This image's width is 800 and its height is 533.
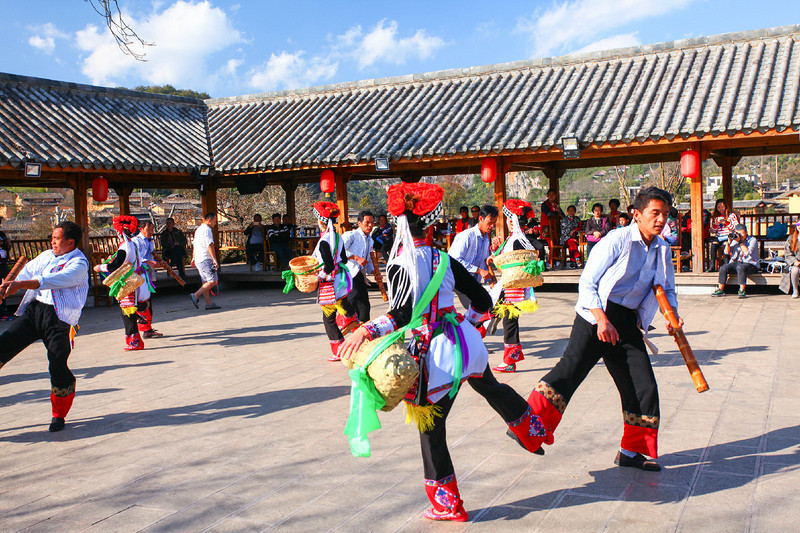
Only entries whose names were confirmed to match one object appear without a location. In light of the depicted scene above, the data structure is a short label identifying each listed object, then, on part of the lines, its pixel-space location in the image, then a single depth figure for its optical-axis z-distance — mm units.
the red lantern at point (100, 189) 13797
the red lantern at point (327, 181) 14547
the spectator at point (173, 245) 16312
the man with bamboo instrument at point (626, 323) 3947
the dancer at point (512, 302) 6445
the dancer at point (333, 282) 7473
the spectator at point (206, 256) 11414
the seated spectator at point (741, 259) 11355
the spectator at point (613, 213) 13570
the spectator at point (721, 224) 12000
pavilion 11758
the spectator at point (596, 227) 13257
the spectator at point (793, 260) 10938
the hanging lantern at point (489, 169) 13086
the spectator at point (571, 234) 14406
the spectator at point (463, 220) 15648
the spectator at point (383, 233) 14562
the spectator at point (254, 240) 16562
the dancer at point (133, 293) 8484
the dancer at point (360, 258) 7781
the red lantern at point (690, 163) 11422
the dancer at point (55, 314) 5324
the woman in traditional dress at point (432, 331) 3393
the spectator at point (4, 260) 11922
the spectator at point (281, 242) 15852
